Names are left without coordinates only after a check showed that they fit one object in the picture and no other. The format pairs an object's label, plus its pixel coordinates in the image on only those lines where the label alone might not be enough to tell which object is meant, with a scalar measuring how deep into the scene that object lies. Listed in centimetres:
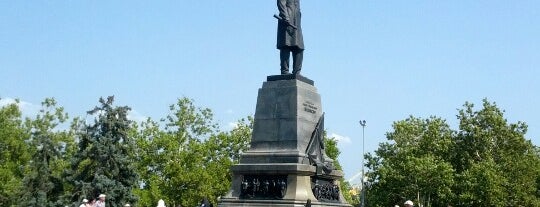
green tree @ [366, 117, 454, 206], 4403
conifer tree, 3173
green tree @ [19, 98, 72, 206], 3431
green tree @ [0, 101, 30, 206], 3953
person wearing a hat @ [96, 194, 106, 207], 1734
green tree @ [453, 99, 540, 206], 4272
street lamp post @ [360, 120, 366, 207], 4820
